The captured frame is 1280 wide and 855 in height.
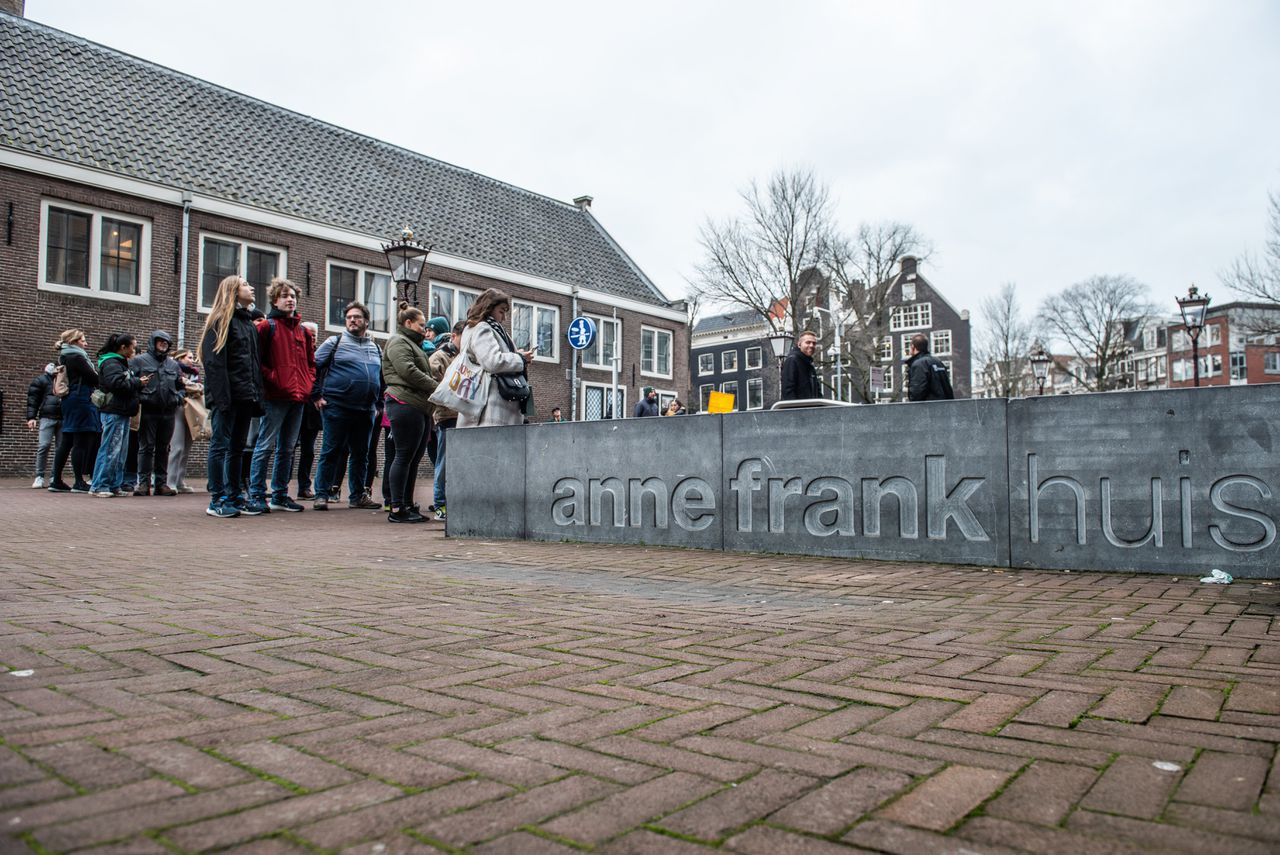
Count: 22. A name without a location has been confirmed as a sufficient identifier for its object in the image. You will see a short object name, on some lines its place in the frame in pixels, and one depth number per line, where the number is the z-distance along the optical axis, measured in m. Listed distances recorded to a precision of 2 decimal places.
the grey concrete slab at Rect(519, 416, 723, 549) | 6.25
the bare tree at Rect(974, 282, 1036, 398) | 43.91
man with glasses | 8.59
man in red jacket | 8.23
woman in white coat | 7.29
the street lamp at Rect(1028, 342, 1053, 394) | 27.75
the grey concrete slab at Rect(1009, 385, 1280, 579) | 4.65
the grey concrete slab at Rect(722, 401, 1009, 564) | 5.26
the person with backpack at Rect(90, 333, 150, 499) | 9.68
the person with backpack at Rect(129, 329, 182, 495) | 10.20
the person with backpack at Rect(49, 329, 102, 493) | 10.34
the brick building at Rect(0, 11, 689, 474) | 16.64
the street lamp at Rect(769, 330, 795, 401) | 25.92
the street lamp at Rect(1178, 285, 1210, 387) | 20.06
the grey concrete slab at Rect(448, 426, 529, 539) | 7.15
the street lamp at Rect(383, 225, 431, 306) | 12.13
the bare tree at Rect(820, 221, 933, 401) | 34.12
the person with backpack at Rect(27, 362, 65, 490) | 11.54
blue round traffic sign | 13.95
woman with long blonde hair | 7.55
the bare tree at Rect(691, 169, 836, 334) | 33.25
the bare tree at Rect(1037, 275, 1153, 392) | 46.38
